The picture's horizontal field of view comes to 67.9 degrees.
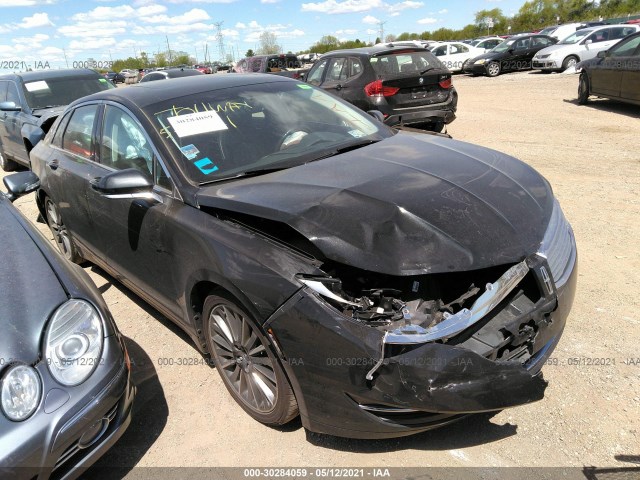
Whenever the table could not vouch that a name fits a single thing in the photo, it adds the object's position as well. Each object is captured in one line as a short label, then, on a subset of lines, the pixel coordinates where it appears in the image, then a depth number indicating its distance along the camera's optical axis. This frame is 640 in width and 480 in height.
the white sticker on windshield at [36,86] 8.09
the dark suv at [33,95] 7.70
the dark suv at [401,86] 7.94
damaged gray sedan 1.93
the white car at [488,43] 26.06
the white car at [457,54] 23.89
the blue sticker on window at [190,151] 2.81
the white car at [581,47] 17.83
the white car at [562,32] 24.77
